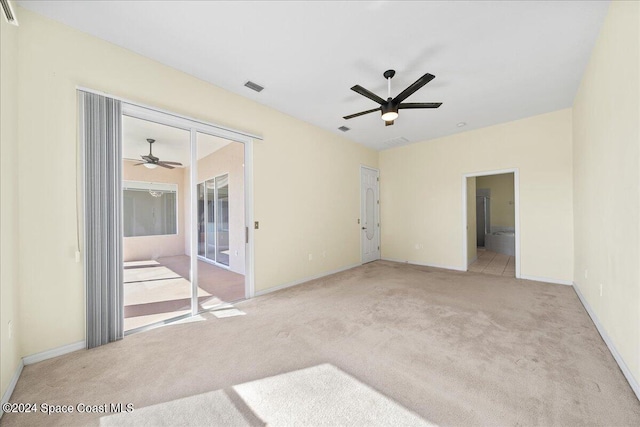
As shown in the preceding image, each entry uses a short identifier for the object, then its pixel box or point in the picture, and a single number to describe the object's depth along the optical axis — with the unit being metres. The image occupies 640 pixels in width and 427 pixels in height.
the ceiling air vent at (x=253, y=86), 3.31
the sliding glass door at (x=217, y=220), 4.92
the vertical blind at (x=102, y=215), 2.34
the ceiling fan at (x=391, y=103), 2.77
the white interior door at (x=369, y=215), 6.10
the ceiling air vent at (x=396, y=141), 5.65
